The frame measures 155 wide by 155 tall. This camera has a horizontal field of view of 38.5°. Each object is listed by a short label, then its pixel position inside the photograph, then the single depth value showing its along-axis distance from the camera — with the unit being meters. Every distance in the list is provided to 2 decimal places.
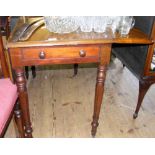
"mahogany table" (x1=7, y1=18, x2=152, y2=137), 1.01
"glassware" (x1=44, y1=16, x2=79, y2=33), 1.06
